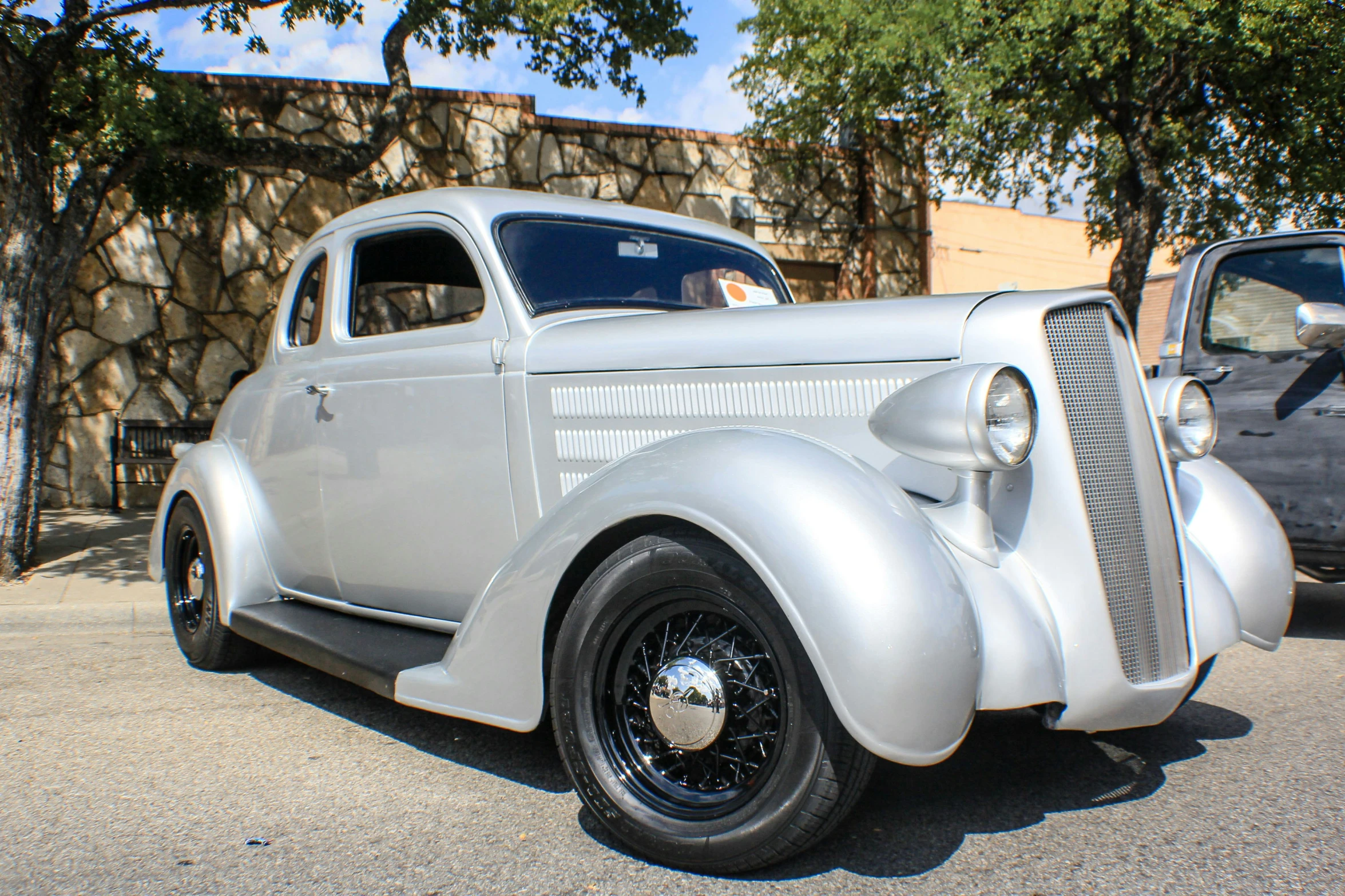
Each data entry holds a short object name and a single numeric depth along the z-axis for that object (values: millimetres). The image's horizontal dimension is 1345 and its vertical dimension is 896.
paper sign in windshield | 3746
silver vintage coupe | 2102
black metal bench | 9414
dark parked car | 4547
